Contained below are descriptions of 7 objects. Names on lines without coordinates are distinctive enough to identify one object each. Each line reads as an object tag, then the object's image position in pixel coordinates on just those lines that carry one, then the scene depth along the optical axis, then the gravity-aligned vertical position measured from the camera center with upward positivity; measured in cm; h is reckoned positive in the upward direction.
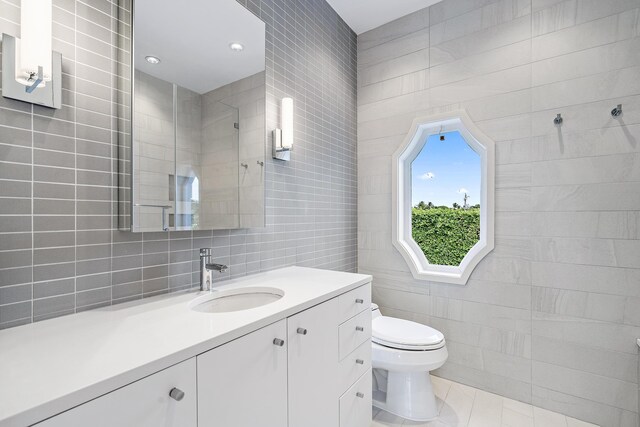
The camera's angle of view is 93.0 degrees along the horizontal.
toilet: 175 -88
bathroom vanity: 60 -37
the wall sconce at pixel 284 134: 177 +47
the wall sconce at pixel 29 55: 84 +44
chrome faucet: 130 -24
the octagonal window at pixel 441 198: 220 +12
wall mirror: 117 +44
